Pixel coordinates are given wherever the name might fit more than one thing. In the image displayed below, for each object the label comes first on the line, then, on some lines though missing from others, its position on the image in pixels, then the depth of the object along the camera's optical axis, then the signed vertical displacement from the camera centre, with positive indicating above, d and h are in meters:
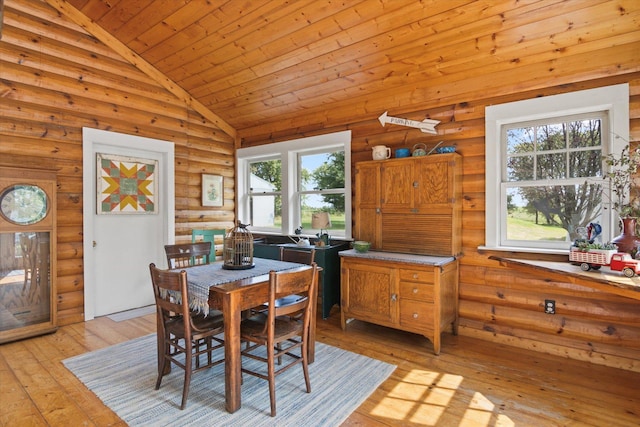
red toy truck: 2.21 -0.33
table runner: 2.26 -0.44
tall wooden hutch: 3.13 -0.37
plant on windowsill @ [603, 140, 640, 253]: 2.54 +0.21
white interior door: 3.99 -0.28
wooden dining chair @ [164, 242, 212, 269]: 3.15 -0.37
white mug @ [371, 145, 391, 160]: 3.77 +0.65
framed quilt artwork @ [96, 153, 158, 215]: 4.15 +0.37
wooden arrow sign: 3.58 +0.92
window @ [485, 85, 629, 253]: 2.85 +0.41
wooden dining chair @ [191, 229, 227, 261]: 4.82 -0.30
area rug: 2.17 -1.26
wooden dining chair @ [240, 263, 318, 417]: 2.21 -0.78
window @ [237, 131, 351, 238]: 4.52 +0.42
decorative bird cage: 2.73 -0.30
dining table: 2.18 -0.56
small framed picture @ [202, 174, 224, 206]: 5.12 +0.35
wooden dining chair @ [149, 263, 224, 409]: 2.16 -0.76
